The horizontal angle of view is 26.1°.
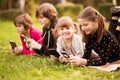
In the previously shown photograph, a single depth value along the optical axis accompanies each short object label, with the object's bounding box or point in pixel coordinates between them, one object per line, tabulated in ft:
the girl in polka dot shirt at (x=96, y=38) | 12.32
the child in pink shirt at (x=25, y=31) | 16.29
